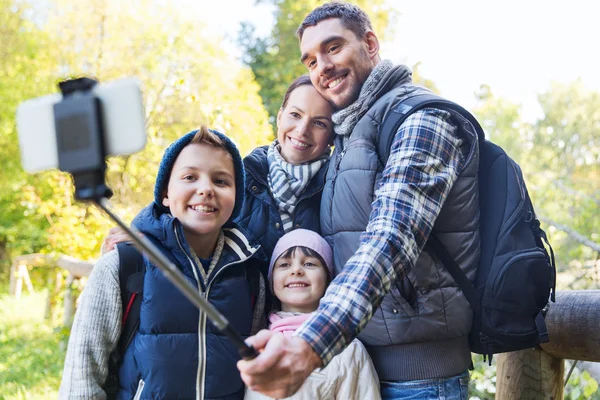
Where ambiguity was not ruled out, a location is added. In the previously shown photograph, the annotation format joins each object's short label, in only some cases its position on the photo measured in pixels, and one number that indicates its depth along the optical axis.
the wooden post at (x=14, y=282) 12.40
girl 2.04
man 1.58
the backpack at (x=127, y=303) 2.01
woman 2.37
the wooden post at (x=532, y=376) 2.60
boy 1.95
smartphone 1.12
